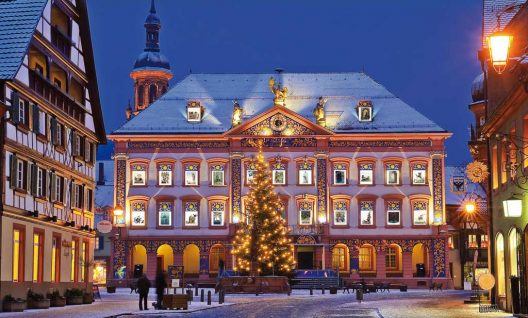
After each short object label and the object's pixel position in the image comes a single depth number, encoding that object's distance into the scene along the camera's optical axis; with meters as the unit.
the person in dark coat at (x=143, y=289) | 39.32
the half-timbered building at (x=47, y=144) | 37.59
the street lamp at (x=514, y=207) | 28.81
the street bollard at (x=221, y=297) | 47.38
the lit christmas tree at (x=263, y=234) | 70.94
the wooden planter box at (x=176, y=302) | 39.91
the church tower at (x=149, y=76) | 118.61
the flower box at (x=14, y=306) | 35.88
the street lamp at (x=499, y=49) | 20.52
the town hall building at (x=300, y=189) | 84.69
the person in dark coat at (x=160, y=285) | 40.41
